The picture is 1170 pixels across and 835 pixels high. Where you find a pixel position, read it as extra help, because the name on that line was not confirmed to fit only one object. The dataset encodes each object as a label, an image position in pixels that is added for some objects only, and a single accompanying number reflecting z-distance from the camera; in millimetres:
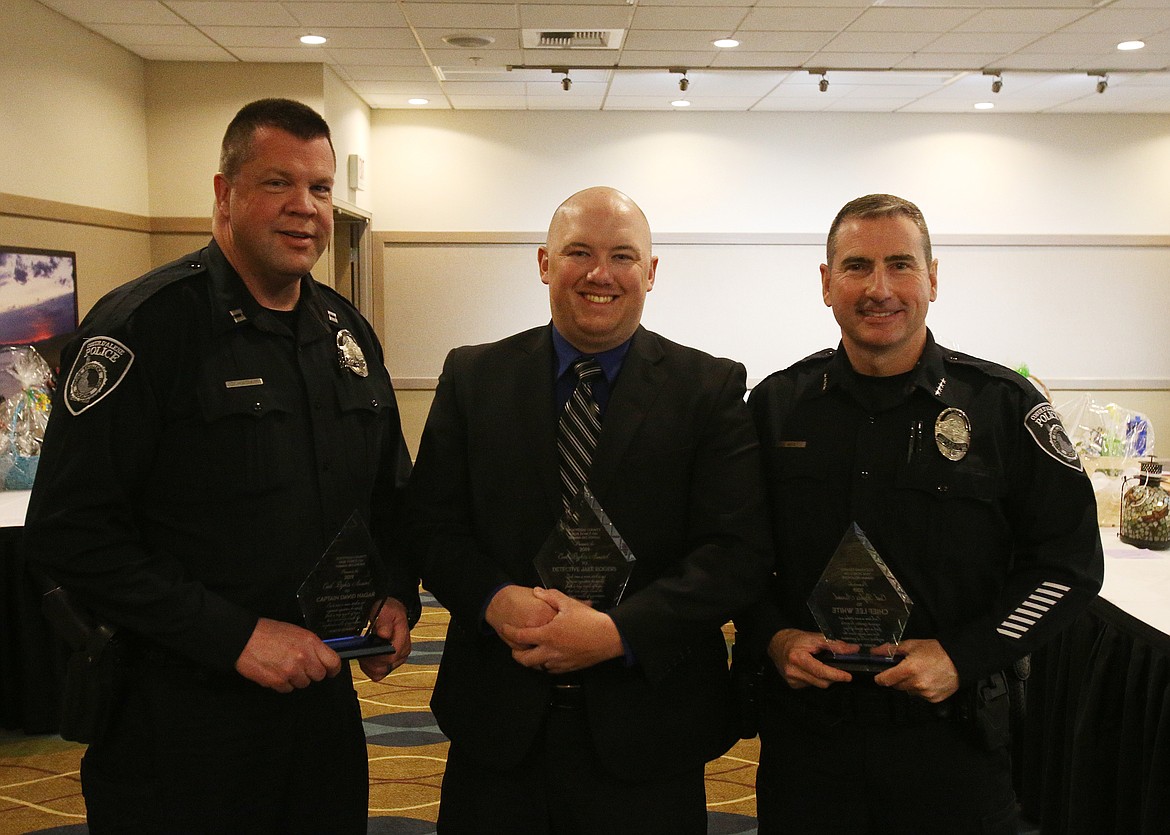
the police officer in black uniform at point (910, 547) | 1776
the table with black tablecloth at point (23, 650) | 3646
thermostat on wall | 7488
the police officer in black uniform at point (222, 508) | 1696
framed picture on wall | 4895
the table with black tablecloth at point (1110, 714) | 2322
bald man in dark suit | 1738
